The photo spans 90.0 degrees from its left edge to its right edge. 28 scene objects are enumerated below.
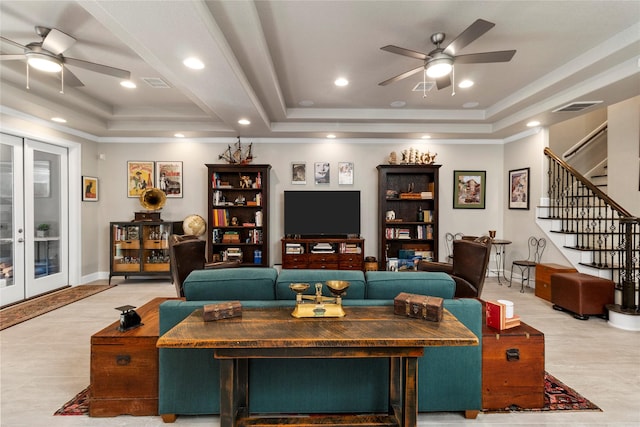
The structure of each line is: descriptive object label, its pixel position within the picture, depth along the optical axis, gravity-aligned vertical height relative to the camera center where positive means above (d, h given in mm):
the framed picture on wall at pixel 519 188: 5367 +410
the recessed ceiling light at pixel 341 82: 3848 +1601
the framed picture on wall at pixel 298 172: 5875 +737
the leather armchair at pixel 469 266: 3146 -556
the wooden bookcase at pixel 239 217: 5473 -89
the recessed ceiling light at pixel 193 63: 2795 +1330
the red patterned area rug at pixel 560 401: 1991 -1231
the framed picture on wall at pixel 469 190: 5961 +414
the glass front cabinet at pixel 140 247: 5281 -584
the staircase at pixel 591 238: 3428 -361
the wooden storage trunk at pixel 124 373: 1864 -948
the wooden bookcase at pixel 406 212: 5527 +3
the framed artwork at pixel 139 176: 5816 +656
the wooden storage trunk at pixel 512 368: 1913 -940
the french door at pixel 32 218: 4191 -84
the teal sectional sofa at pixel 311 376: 1832 -946
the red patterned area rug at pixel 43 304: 3615 -1194
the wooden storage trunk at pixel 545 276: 4254 -873
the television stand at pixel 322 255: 5355 -723
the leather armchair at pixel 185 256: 3387 -489
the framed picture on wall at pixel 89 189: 5367 +402
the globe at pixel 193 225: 5512 -223
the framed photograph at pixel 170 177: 5820 +639
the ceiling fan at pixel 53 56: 2661 +1359
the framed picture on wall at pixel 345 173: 5891 +721
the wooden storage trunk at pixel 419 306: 1572 -476
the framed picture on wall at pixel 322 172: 5891 +739
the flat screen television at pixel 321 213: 5605 -15
